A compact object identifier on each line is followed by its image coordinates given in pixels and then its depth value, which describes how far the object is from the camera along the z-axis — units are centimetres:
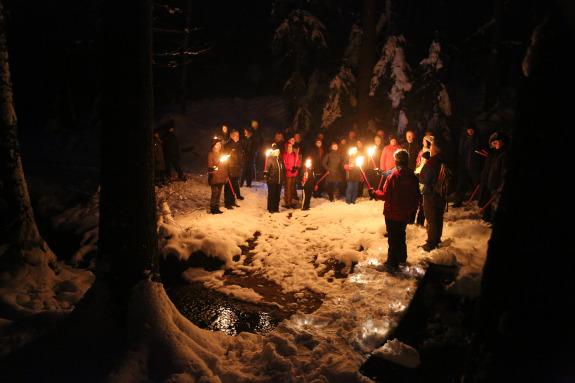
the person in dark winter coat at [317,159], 1257
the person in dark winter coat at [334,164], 1219
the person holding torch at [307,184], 1131
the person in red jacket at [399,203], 643
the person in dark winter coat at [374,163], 1205
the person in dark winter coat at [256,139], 1408
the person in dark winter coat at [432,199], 721
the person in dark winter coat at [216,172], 988
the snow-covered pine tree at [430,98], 1430
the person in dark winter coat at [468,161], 1091
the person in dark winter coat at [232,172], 1070
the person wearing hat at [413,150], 1125
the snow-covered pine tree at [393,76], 1504
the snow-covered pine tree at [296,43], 1759
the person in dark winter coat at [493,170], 795
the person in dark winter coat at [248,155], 1388
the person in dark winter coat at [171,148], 1309
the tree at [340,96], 1683
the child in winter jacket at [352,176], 1160
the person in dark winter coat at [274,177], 1044
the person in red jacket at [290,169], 1094
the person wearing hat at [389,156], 1103
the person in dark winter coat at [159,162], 1184
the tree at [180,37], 2296
